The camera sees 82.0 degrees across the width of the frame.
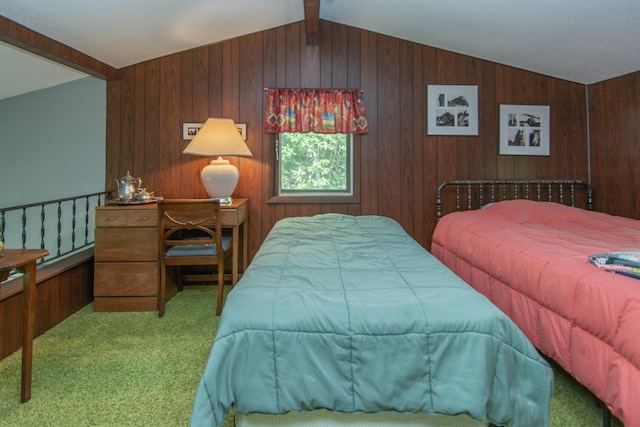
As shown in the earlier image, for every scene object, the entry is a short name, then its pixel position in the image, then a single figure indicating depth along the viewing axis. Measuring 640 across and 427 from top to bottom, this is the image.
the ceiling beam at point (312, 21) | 2.66
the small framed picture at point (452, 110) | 3.42
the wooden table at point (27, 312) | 1.61
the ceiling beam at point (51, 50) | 2.28
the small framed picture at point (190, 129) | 3.37
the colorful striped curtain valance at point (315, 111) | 3.33
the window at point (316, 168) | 3.44
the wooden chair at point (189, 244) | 2.57
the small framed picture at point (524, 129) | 3.44
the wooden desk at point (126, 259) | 2.72
